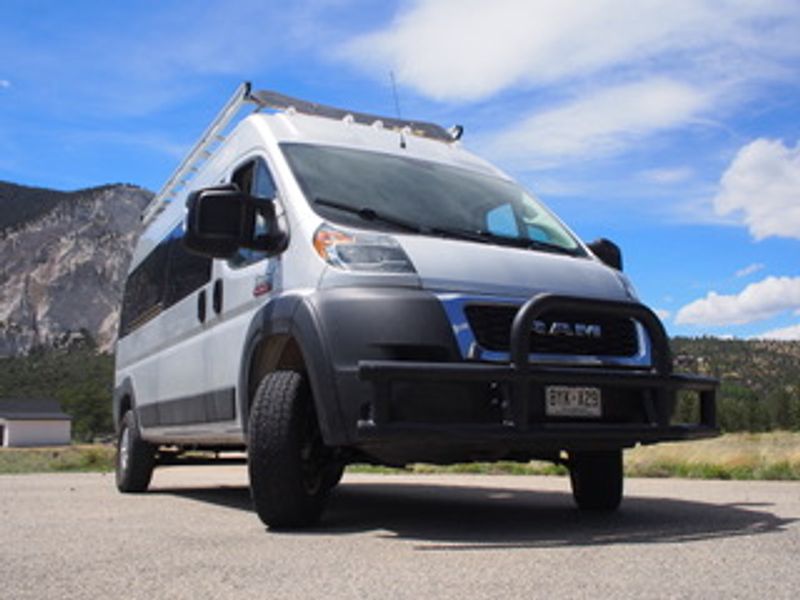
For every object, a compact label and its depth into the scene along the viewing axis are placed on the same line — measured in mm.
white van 4371
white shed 95125
